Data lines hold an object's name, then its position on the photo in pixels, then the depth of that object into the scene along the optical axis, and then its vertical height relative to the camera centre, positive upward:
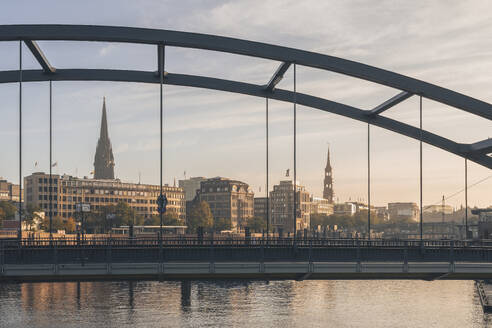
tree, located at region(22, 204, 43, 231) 132.12 -0.96
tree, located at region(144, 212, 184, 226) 168.12 -1.98
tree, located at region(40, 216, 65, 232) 132.00 -2.41
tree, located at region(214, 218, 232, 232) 182.25 -3.51
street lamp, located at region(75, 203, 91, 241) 127.12 +0.88
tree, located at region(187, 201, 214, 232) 170.06 -1.54
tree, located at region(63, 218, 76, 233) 144.12 -2.87
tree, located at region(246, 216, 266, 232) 186.50 -3.32
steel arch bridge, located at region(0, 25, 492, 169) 29.78 +6.93
